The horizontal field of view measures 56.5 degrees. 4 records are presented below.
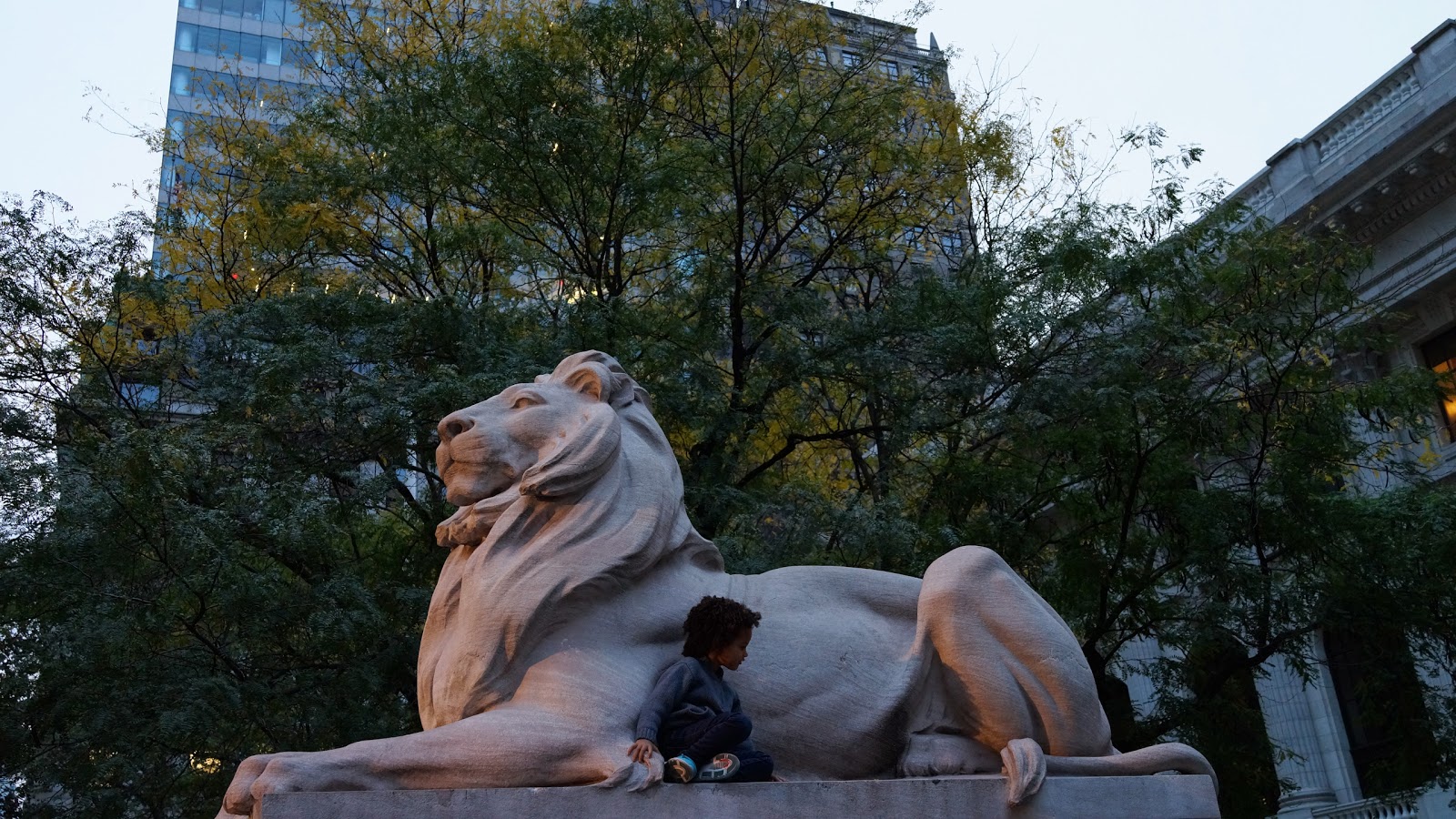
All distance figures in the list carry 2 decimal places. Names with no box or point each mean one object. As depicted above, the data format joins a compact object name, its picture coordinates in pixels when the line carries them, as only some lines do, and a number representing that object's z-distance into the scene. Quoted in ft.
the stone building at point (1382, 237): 72.54
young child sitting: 13.43
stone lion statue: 14.53
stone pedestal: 12.78
